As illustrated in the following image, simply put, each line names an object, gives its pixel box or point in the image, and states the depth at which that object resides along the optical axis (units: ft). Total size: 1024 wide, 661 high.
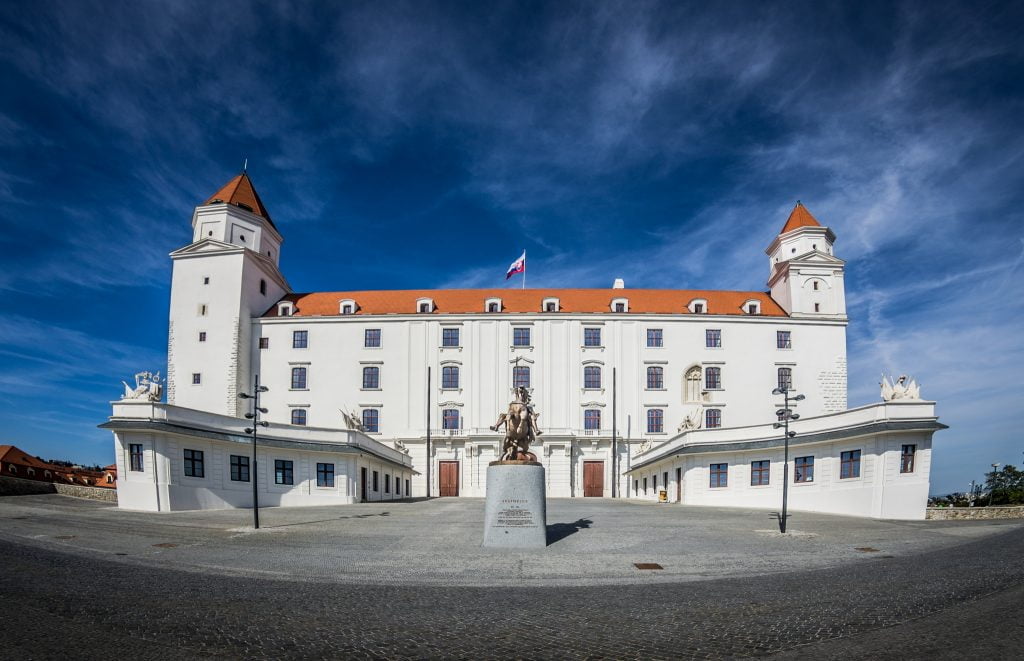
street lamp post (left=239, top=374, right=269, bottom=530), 70.23
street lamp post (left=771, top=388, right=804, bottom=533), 65.42
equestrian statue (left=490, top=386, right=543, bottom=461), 57.36
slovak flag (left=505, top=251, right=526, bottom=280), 180.45
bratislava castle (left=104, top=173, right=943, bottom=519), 167.84
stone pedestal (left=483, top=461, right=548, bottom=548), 55.21
